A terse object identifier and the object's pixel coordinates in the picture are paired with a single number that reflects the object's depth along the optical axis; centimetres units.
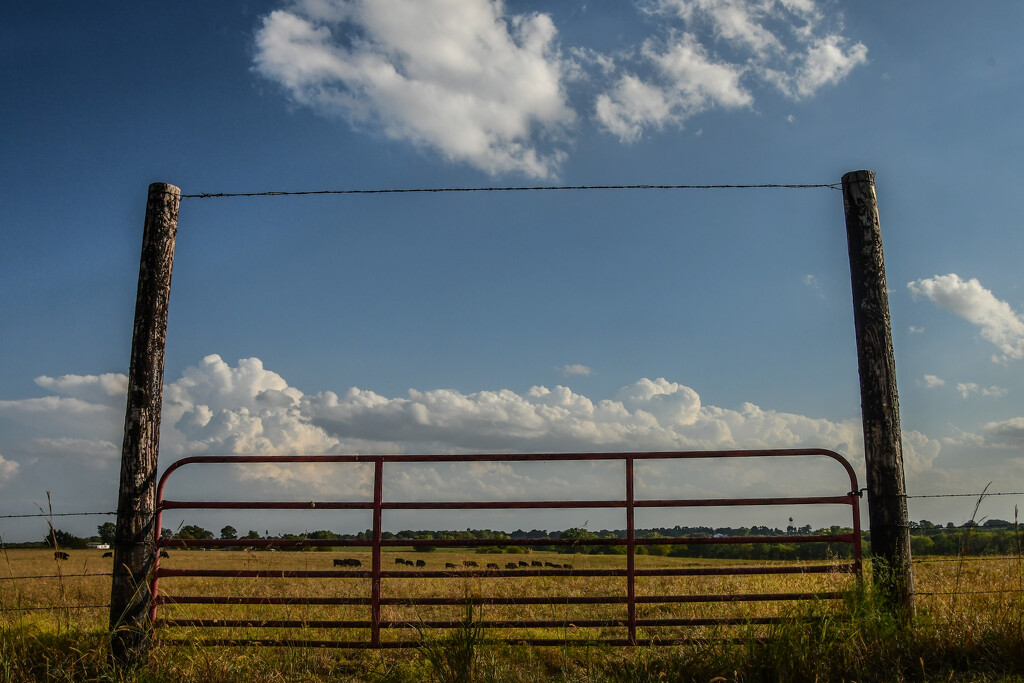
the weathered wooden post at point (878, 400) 721
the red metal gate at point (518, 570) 662
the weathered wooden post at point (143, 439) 689
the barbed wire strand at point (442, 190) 878
